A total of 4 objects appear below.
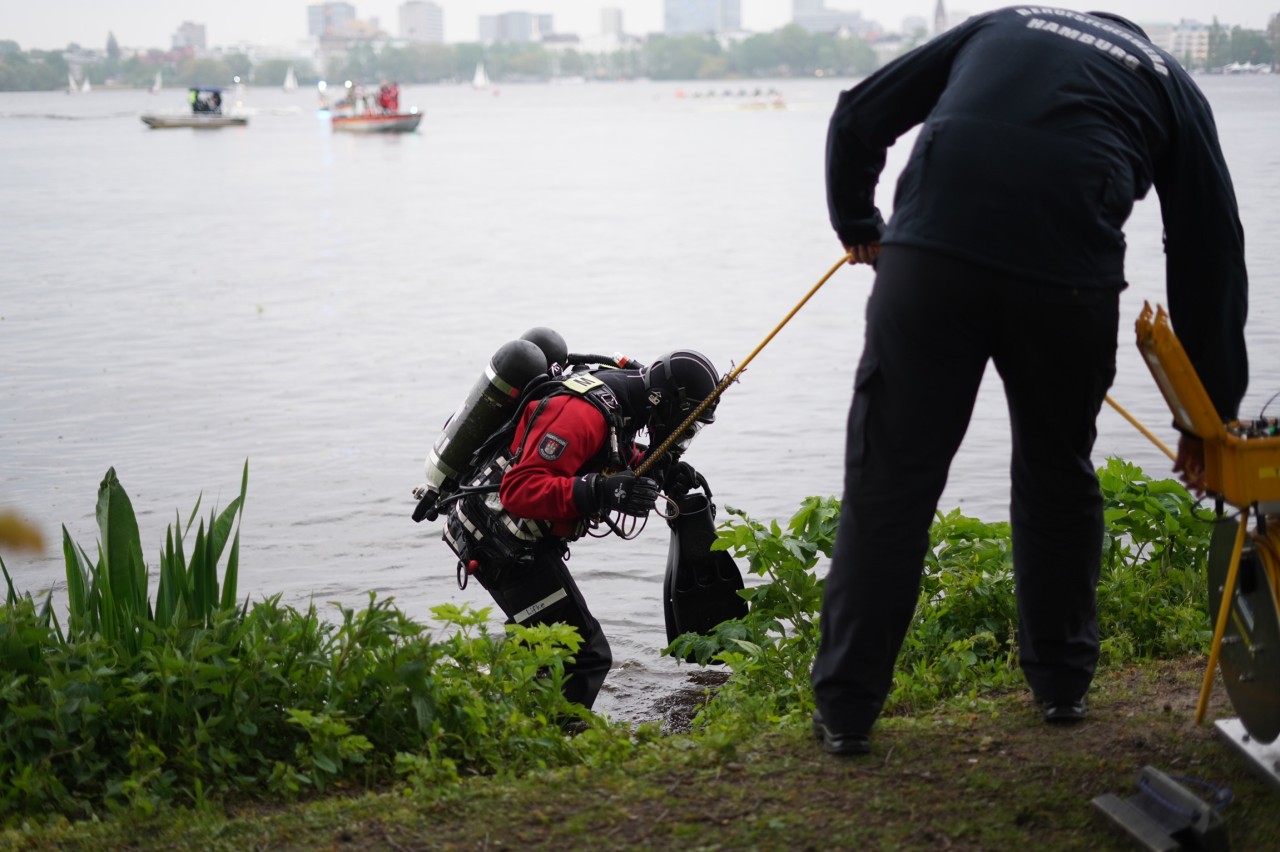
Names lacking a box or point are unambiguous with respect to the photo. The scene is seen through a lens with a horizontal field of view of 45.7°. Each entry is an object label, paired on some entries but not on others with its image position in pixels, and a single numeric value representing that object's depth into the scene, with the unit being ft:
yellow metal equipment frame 10.38
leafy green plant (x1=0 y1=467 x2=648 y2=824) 12.09
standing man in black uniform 10.48
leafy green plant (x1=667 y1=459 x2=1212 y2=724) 15.31
